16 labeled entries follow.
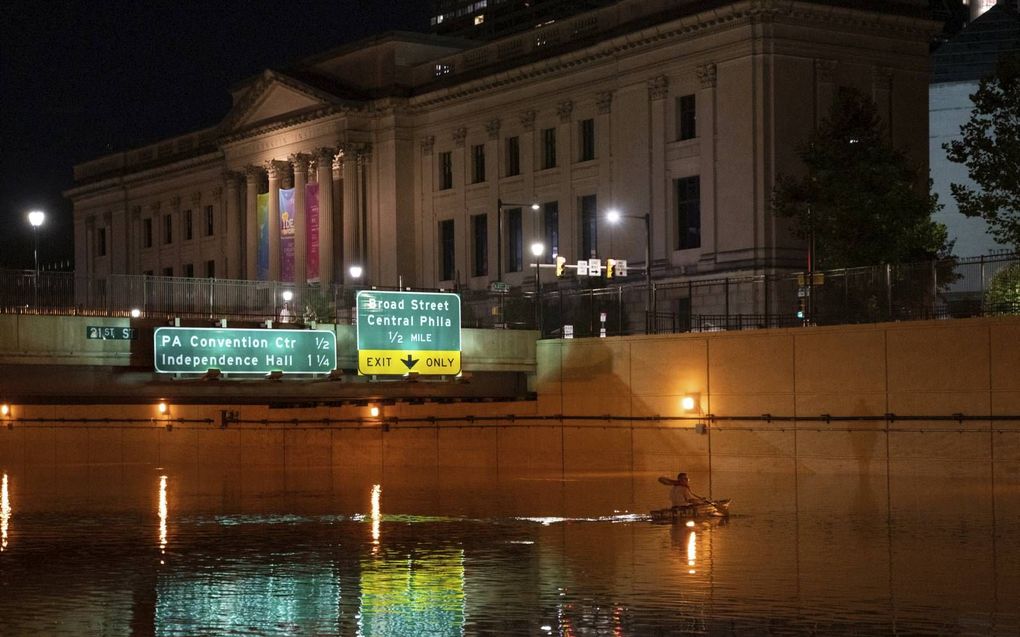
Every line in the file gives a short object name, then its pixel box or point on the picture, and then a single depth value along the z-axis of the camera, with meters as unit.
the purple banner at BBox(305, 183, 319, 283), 116.50
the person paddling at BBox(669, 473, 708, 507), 39.09
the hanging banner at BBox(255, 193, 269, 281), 121.79
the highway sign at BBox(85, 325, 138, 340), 49.03
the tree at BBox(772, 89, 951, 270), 66.19
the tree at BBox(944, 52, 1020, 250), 56.91
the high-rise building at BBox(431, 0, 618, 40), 193.00
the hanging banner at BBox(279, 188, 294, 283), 119.25
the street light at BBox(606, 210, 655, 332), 64.79
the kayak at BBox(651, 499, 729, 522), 39.00
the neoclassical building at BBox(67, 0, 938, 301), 83.62
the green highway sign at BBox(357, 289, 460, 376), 56.12
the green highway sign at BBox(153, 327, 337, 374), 50.81
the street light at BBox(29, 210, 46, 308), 53.50
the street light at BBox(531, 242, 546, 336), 66.50
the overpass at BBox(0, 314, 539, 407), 48.12
